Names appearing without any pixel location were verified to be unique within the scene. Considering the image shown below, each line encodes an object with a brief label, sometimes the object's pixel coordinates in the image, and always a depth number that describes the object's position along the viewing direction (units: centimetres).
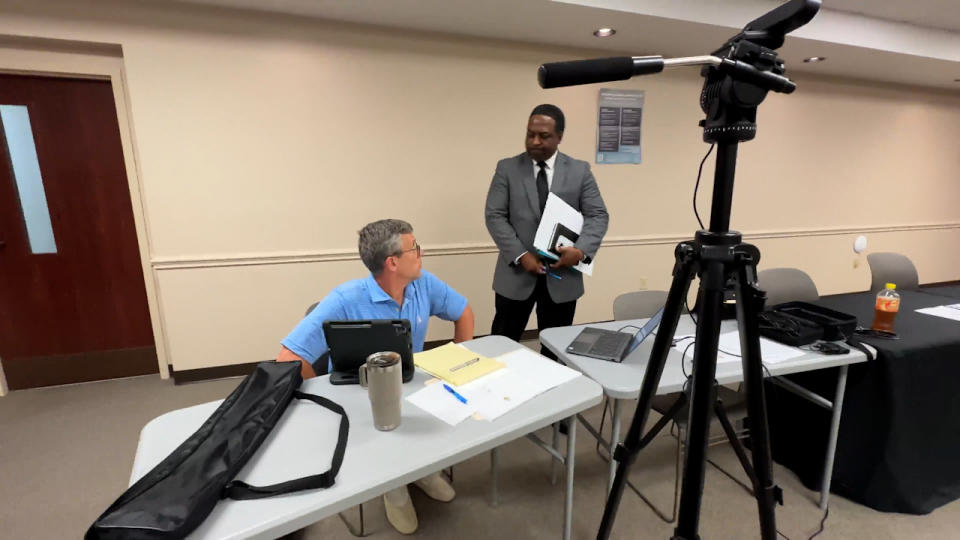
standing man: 217
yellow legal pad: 124
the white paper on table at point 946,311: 190
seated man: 137
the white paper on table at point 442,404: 106
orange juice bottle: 169
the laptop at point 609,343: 145
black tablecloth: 162
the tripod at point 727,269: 77
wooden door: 252
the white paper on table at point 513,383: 111
